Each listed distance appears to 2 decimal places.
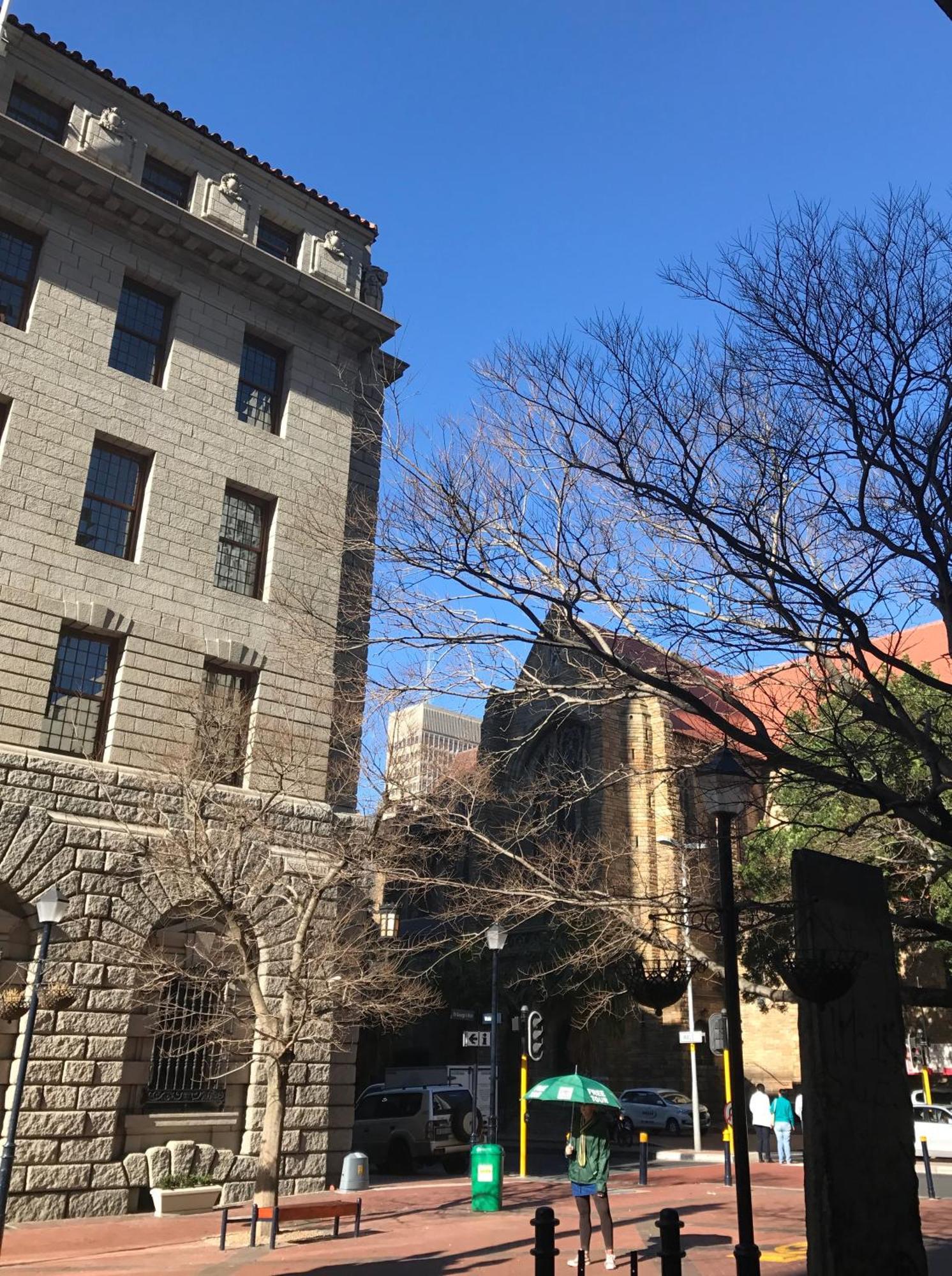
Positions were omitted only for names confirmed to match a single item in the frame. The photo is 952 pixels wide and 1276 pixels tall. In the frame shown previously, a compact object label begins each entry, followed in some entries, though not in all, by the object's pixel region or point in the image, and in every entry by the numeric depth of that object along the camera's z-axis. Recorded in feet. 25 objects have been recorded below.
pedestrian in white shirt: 86.48
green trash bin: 53.83
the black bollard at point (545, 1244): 25.23
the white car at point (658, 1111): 112.27
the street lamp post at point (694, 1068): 73.28
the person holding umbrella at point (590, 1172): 36.32
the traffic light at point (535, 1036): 67.77
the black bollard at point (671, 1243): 24.99
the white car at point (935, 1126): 89.04
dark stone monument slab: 25.49
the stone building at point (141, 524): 53.83
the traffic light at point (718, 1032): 87.56
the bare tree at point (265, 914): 49.03
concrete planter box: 51.85
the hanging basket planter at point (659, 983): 35.37
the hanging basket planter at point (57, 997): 50.19
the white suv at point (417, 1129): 83.87
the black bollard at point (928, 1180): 60.85
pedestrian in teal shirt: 82.02
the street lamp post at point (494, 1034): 65.72
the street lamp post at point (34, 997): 38.91
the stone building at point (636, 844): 121.80
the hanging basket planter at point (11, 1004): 48.21
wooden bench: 42.19
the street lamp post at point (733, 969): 28.27
